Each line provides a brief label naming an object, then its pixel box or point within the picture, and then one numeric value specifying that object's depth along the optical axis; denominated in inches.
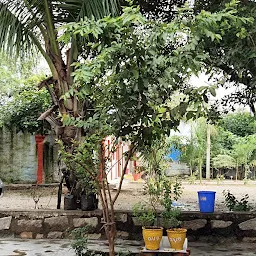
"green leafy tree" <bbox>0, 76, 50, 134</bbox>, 378.9
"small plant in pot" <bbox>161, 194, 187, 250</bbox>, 161.5
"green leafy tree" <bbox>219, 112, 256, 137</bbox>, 621.7
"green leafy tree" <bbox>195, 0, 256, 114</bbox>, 153.7
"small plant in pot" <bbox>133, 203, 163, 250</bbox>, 159.5
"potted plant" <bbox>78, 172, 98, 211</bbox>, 201.8
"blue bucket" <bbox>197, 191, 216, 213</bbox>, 205.6
